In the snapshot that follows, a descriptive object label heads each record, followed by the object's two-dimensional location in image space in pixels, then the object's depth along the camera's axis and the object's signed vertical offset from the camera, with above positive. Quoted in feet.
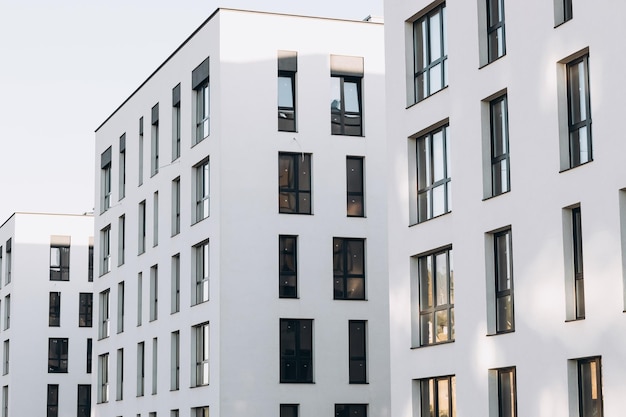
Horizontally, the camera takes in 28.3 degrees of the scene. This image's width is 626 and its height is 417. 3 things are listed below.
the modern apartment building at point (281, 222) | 115.14 +18.72
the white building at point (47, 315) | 208.54 +18.17
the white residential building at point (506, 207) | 67.31 +12.78
